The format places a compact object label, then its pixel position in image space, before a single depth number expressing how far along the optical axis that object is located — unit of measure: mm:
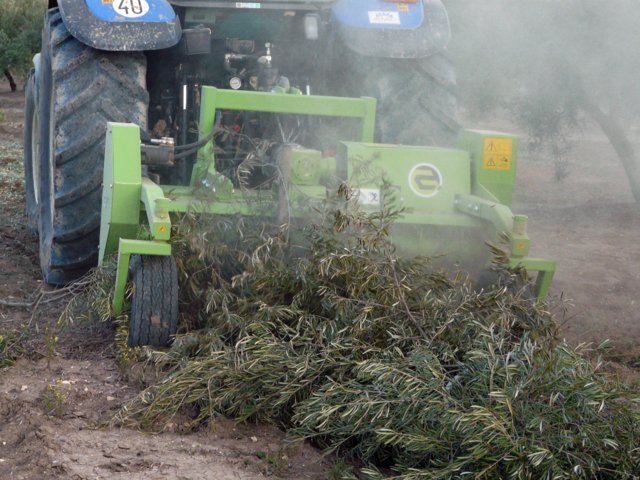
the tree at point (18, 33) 16750
